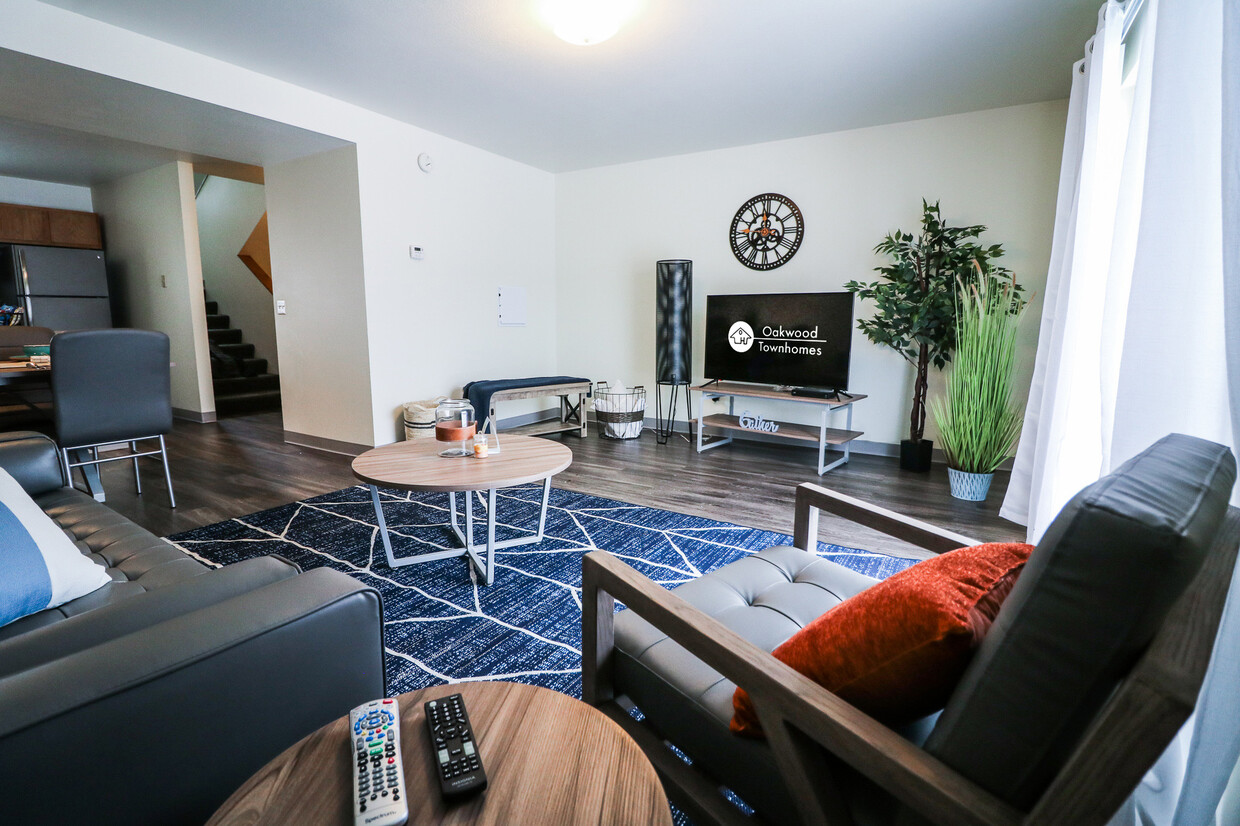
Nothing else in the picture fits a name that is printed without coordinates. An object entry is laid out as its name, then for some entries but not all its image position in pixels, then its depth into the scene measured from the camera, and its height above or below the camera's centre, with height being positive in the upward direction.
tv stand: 4.00 -0.70
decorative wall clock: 4.57 +0.82
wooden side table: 0.66 -0.56
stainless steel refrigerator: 5.54 +0.40
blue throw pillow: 1.04 -0.46
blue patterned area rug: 1.81 -1.00
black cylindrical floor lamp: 4.73 +0.08
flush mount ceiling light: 2.55 +1.42
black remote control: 0.68 -0.54
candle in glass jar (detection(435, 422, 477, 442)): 2.42 -0.43
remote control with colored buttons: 0.64 -0.53
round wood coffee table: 2.04 -0.53
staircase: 6.32 -0.57
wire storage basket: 4.97 -0.69
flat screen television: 4.11 -0.05
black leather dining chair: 2.77 -0.31
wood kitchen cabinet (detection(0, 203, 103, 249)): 5.54 +0.99
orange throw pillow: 0.71 -0.39
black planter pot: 3.93 -0.83
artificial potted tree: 3.60 +0.26
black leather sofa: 0.66 -0.48
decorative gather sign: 4.27 -0.70
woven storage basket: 4.18 -0.66
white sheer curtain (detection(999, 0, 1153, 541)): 2.10 +0.16
